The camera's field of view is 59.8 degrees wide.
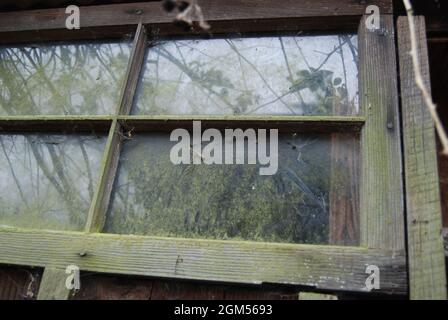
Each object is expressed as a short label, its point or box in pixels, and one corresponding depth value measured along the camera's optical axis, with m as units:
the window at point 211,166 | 1.01
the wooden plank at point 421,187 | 0.90
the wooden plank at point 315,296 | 0.93
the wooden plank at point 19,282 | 1.10
